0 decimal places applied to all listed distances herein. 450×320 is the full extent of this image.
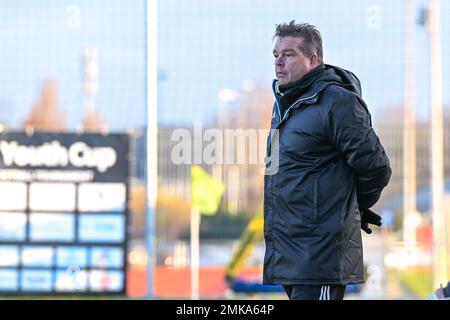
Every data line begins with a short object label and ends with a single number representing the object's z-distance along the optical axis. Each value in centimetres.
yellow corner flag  2183
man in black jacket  695
